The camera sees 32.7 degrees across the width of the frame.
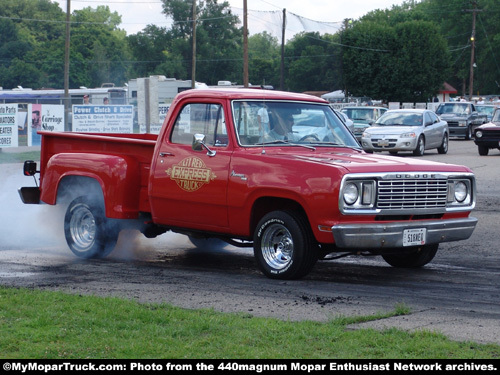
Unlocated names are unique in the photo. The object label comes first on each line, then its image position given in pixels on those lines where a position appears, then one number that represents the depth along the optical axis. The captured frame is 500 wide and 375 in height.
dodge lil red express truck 8.16
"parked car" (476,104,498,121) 55.75
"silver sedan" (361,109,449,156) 29.61
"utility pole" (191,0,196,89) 44.94
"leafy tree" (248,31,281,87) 133.00
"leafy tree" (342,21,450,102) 80.06
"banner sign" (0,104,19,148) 27.29
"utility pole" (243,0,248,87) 43.00
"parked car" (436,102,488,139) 43.88
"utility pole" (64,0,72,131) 42.25
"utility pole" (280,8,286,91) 60.52
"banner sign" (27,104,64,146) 29.19
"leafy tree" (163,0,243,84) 106.56
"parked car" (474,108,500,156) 29.48
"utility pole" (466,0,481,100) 76.86
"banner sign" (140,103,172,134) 30.15
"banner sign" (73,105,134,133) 28.89
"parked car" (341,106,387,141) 37.50
